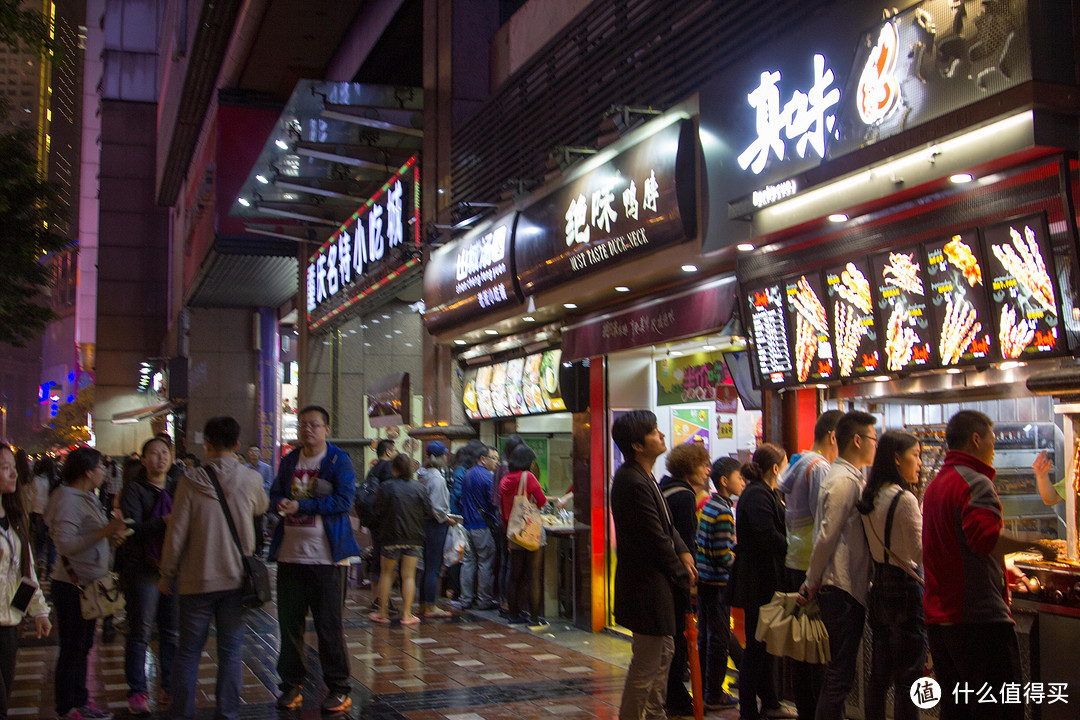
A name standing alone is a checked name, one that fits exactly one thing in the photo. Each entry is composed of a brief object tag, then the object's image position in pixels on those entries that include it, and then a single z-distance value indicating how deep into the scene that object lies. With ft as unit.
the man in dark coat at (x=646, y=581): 17.37
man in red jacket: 15.29
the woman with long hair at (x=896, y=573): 17.30
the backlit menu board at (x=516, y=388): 37.26
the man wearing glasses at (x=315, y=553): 23.22
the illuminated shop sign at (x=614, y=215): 25.50
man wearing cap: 37.35
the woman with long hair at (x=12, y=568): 17.48
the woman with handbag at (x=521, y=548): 34.53
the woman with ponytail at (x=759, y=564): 21.75
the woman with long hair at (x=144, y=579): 23.94
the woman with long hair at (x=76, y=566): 22.48
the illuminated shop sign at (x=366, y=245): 47.44
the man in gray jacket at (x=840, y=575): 18.21
